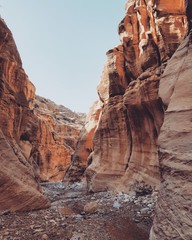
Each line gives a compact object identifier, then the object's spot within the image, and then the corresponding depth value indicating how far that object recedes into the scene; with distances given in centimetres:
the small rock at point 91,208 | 975
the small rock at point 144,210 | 860
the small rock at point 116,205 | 1004
